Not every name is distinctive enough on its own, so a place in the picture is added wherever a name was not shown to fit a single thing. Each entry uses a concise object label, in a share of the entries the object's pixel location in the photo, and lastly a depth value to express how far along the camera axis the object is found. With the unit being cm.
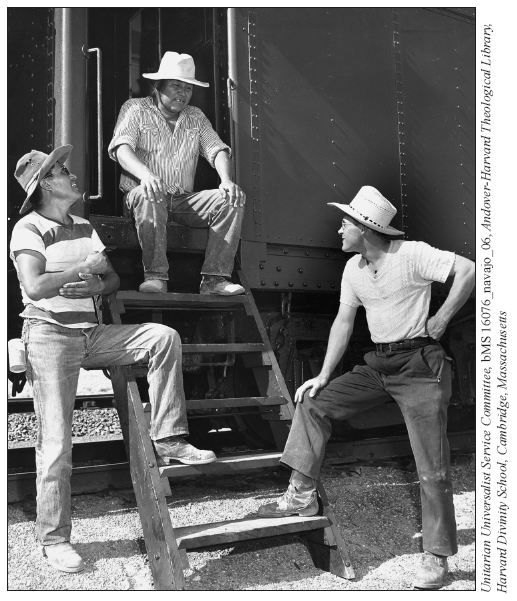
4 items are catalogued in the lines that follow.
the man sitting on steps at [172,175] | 422
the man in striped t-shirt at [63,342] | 343
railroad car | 466
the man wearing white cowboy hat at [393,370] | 352
